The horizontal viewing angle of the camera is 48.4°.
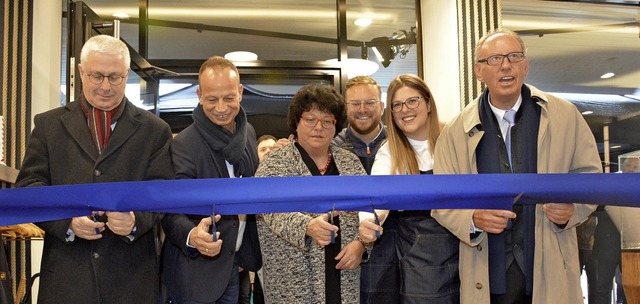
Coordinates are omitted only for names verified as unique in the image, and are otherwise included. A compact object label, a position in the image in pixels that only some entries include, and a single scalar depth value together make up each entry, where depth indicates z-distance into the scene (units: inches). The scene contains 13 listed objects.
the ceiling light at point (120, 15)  252.4
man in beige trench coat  100.1
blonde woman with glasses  110.6
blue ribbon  84.4
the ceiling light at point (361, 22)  264.2
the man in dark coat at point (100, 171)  95.3
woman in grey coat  110.2
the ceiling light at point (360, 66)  259.8
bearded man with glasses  118.9
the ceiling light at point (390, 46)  263.3
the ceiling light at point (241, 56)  259.4
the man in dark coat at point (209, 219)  106.1
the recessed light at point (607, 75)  279.6
